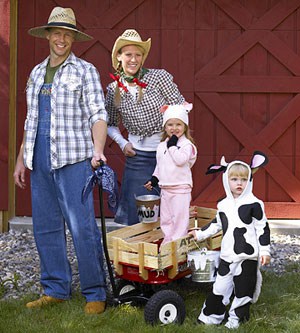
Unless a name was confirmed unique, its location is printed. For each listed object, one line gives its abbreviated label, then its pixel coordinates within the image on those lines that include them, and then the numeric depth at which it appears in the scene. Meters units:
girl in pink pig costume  7.40
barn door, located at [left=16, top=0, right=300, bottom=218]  11.21
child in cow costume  6.82
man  7.15
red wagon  6.87
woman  7.64
